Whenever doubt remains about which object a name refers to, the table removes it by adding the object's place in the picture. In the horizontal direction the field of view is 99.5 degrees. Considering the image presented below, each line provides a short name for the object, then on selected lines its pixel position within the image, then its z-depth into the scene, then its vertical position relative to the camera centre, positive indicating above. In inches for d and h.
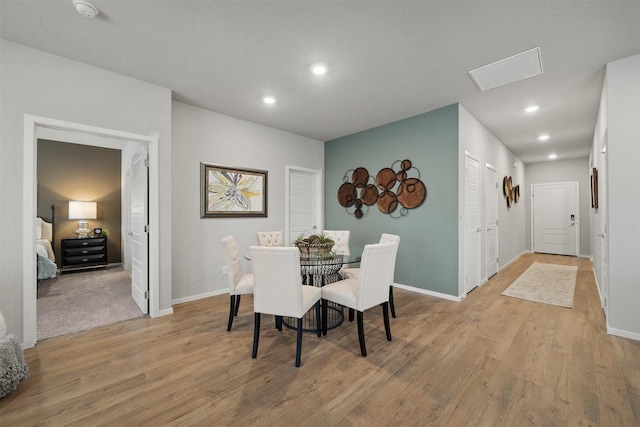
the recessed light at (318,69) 104.9 +57.3
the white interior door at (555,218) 280.2 -6.1
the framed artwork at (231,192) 149.8 +13.7
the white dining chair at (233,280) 105.0 -26.1
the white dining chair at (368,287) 88.1 -26.4
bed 173.3 -24.3
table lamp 217.9 +2.3
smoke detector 73.2 +57.7
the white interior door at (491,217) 182.1 -3.1
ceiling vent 99.0 +56.6
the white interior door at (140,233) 122.0 -8.3
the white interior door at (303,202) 194.5 +9.2
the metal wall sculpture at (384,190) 159.5 +15.0
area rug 144.0 -45.3
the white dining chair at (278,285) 80.7 -21.9
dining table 101.9 -21.5
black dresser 205.5 -29.0
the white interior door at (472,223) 150.6 -5.9
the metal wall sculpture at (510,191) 221.0 +19.1
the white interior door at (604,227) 106.3 -6.6
